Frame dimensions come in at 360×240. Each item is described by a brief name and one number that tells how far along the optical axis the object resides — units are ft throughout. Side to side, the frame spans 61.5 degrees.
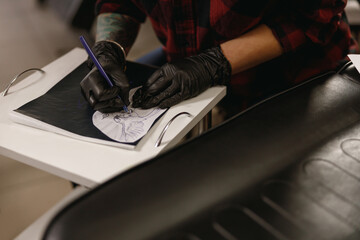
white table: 1.83
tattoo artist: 2.38
